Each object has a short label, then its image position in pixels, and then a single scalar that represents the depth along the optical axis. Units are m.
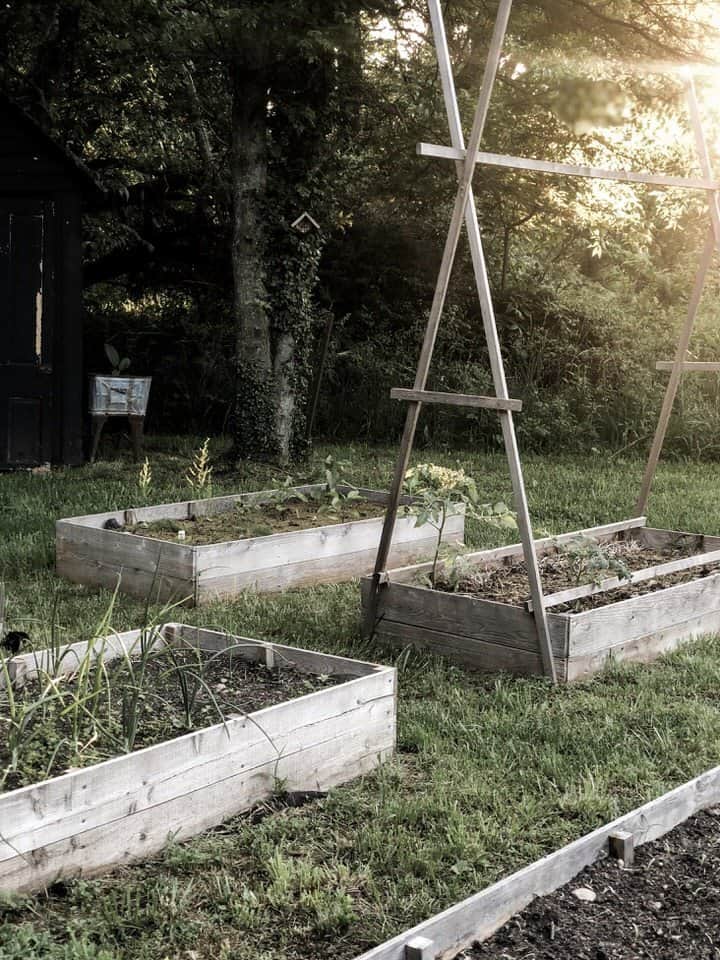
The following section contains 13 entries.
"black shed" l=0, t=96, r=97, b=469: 9.79
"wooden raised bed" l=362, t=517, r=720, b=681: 4.37
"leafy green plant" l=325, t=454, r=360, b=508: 6.48
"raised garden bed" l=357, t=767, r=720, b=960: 2.29
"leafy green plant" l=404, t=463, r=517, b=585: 5.00
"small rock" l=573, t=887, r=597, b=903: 2.56
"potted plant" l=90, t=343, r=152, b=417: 10.08
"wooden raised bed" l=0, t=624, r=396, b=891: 2.58
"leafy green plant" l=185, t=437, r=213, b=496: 6.72
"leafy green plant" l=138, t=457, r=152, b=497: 6.68
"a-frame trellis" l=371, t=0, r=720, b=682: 4.19
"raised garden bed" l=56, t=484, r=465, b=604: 5.43
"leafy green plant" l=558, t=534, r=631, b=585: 4.80
